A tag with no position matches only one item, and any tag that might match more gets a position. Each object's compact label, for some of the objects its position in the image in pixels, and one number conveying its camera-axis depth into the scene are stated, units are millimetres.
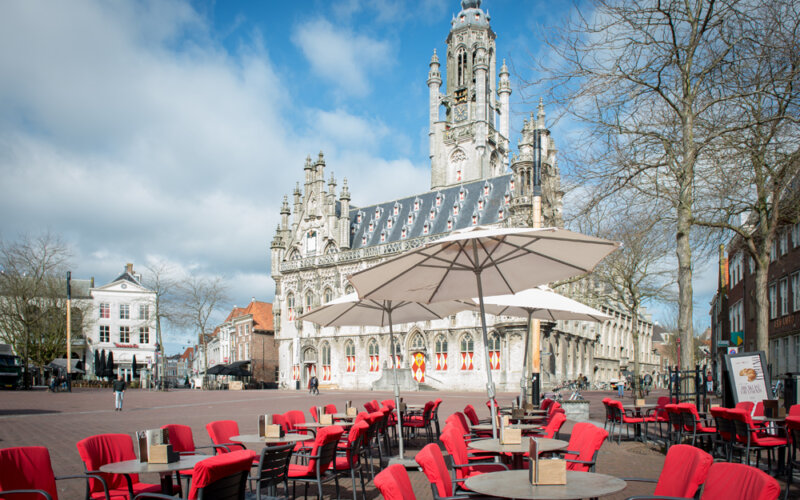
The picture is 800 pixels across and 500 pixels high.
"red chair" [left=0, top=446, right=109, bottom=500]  4727
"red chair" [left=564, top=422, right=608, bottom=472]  5500
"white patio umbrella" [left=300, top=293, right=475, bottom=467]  10844
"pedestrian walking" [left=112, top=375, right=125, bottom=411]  21453
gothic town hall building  40438
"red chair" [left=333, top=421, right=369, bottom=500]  6906
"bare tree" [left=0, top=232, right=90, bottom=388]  43594
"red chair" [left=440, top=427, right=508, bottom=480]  5355
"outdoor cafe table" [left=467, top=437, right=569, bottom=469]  5680
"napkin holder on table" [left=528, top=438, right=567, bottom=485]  4047
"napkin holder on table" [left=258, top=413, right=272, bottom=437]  7054
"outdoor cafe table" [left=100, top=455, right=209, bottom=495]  4948
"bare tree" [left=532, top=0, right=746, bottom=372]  11094
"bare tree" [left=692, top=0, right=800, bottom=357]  10352
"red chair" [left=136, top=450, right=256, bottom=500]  4004
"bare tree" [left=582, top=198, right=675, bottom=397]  23961
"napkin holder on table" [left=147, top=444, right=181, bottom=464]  5289
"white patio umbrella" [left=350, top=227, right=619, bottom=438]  6434
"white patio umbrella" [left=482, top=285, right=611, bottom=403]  10492
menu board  10727
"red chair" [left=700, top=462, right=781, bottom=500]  3289
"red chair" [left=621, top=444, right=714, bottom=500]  4098
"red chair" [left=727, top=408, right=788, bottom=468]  7938
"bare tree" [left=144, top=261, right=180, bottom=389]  48688
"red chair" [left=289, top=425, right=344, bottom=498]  6344
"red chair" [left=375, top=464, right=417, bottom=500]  3443
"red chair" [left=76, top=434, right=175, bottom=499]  5457
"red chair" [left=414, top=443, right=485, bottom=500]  4246
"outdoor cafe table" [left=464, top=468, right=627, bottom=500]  3783
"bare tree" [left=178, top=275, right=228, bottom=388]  51094
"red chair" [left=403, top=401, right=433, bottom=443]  11829
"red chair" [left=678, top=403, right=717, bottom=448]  9602
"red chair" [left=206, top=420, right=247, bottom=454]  6782
